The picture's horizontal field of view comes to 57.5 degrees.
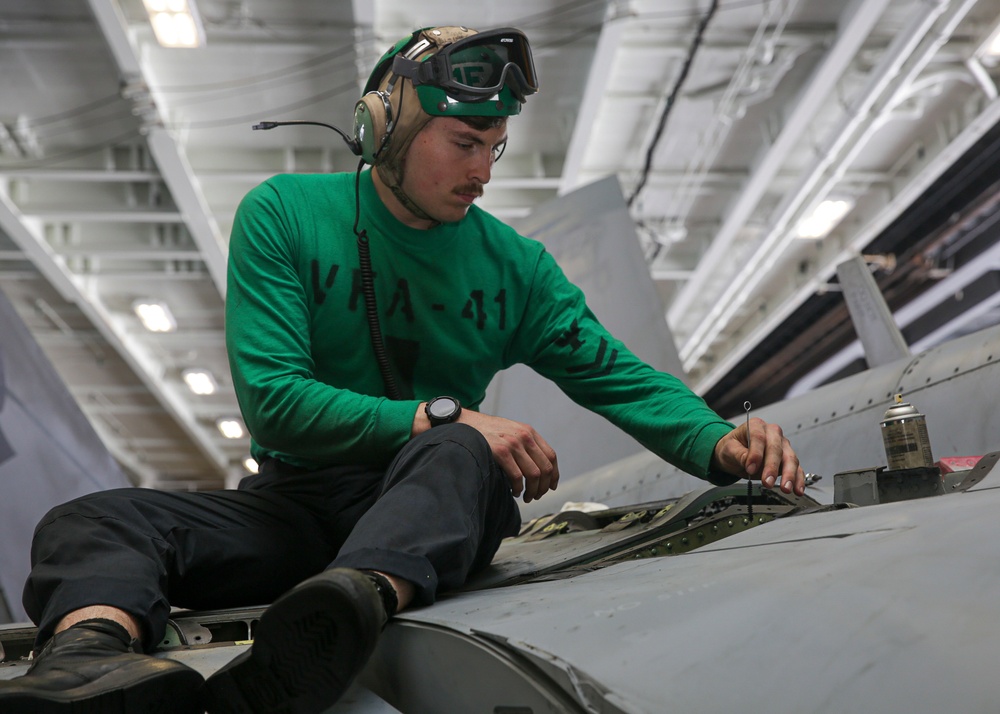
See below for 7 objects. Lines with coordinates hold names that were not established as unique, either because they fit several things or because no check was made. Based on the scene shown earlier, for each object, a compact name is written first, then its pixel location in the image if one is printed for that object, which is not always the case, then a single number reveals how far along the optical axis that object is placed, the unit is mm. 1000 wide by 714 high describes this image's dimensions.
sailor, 971
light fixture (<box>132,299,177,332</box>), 10000
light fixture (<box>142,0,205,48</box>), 5598
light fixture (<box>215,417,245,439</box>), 14047
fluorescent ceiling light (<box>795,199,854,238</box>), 8594
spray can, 1458
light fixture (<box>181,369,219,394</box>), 12039
